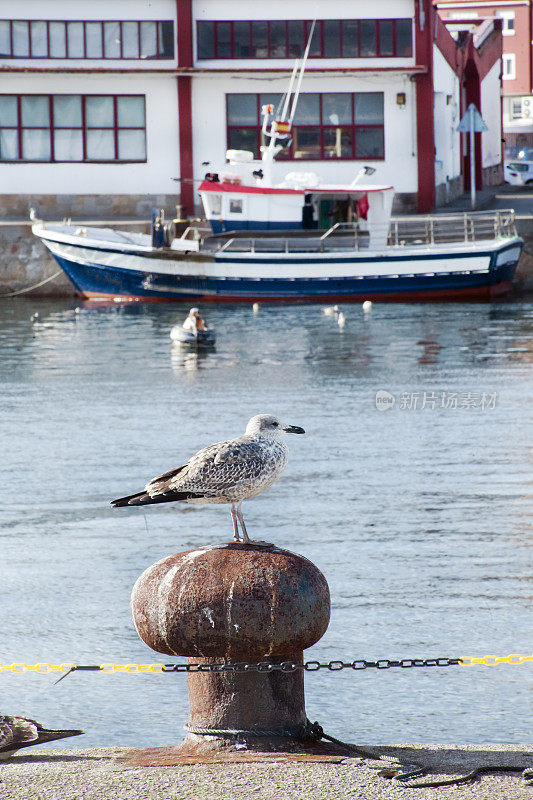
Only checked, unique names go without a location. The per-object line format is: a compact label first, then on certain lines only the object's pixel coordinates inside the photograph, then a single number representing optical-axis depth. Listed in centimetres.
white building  8137
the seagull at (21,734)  1242
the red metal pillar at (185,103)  8100
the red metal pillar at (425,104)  8181
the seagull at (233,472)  1246
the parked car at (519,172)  12106
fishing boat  6944
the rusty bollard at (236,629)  1165
